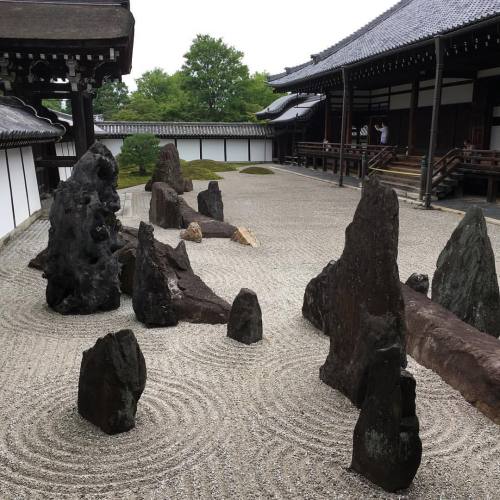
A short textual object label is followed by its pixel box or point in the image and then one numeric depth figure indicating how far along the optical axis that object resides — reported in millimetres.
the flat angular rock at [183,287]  5992
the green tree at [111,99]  54031
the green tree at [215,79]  42562
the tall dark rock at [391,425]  2991
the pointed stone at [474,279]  5359
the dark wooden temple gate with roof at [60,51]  12391
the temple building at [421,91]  14391
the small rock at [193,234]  10773
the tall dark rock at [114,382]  3623
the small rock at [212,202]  13211
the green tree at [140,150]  24188
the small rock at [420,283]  5934
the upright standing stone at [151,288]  5758
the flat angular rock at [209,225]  11266
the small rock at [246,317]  5391
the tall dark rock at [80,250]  6121
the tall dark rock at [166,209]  12203
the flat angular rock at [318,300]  5742
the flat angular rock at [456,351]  3974
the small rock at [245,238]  10578
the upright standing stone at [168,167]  18391
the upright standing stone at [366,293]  3812
